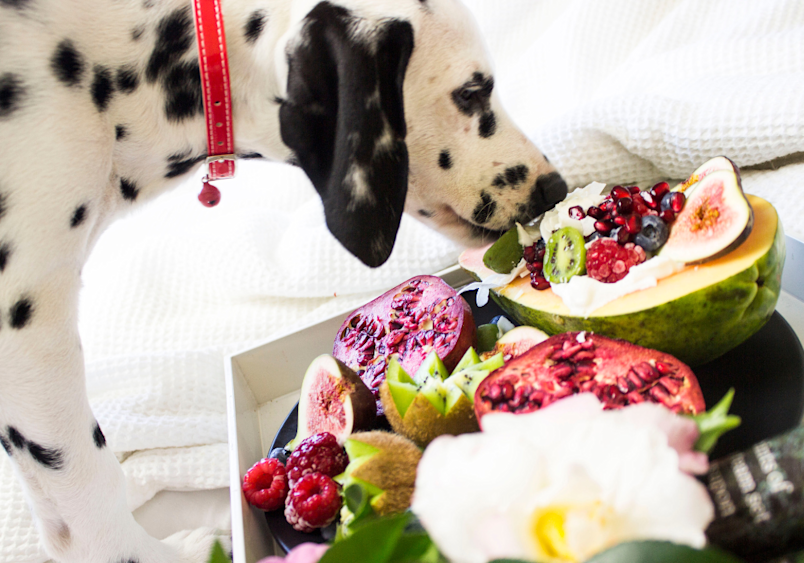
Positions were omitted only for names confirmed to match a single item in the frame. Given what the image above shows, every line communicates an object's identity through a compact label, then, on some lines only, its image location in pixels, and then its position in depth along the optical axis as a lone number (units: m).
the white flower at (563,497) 0.36
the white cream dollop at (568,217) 0.62
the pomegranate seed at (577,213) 0.63
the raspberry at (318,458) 0.57
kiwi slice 0.61
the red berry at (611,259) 0.59
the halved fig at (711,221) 0.57
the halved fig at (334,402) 0.59
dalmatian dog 0.58
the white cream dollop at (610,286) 0.58
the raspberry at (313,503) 0.55
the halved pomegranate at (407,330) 0.62
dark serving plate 0.53
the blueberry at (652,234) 0.59
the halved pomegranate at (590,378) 0.51
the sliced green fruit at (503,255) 0.65
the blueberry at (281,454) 0.60
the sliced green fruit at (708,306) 0.55
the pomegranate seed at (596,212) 0.62
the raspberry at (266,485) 0.57
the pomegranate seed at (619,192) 0.62
